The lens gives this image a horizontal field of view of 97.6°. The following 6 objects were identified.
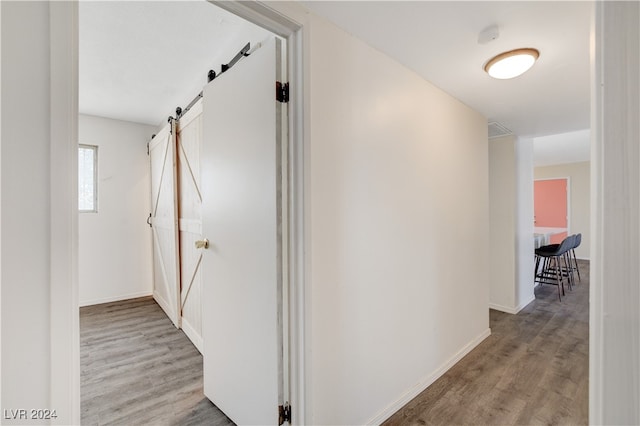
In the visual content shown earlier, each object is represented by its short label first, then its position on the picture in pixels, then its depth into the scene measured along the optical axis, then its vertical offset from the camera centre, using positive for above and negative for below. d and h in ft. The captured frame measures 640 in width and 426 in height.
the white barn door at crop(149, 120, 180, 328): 9.77 -0.38
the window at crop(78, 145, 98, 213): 12.28 +1.53
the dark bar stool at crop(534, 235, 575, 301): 13.73 -3.20
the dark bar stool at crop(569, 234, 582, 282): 15.01 -1.57
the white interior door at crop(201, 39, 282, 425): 4.65 -0.51
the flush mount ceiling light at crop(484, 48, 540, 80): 5.50 +3.01
